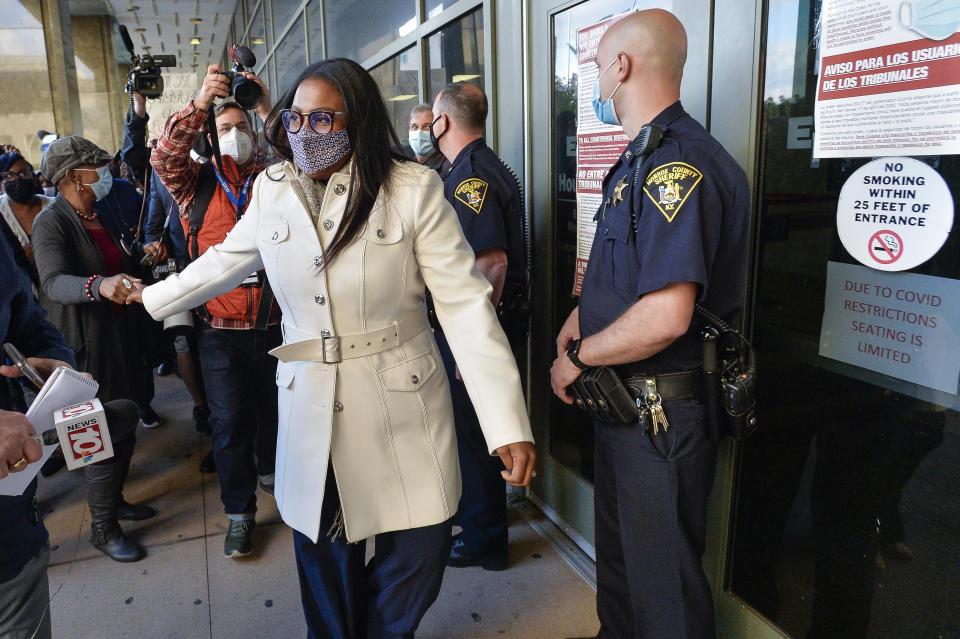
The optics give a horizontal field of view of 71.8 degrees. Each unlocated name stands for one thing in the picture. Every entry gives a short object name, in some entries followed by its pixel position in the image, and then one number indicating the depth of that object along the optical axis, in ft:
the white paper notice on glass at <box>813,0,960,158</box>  4.31
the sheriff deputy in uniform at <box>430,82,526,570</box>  8.11
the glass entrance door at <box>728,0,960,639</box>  4.82
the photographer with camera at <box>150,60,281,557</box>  8.80
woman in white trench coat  5.07
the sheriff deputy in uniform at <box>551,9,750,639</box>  5.02
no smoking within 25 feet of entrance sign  4.47
